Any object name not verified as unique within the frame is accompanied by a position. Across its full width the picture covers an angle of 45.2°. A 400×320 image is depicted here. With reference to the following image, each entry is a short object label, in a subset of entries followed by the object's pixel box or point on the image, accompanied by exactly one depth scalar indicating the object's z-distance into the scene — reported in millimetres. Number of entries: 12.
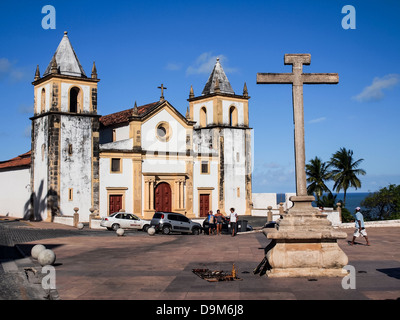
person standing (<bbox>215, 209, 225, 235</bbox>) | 28058
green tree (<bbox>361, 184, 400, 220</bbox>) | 50312
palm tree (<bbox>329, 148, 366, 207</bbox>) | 55906
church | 36562
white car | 31094
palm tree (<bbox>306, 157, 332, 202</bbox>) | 56969
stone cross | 11547
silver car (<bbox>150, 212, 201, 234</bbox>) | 29694
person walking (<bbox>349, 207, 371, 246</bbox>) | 19350
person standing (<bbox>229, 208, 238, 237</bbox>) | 26405
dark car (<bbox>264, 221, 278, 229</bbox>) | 27569
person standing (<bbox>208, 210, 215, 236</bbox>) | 28234
